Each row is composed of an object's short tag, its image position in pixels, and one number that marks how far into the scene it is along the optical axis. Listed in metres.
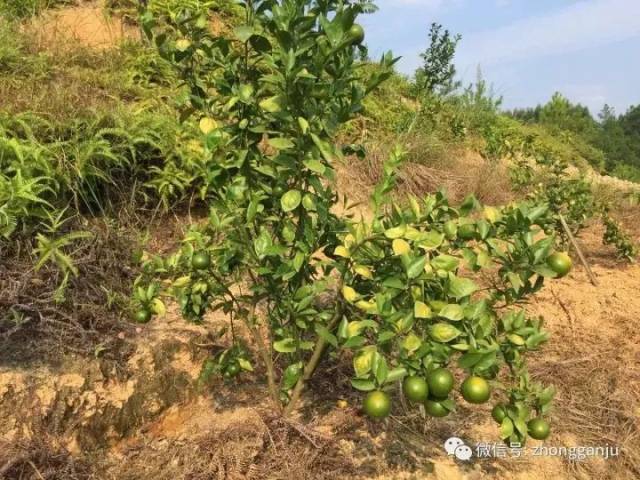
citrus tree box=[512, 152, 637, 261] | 4.33
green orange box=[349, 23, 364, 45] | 1.60
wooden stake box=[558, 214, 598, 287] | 4.16
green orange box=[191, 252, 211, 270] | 1.98
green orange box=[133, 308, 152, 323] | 2.07
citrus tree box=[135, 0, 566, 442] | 1.49
